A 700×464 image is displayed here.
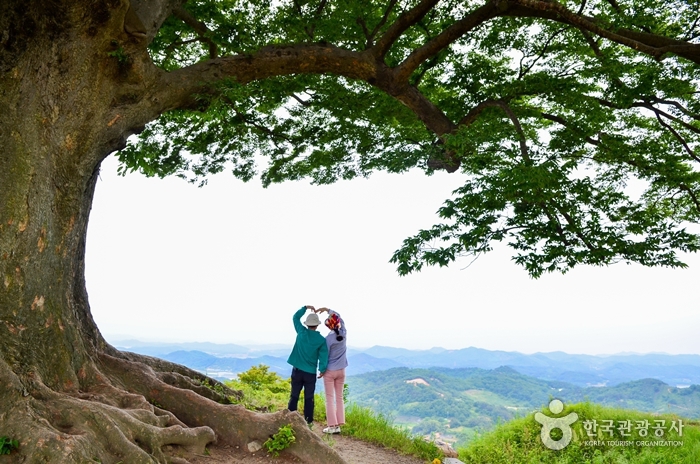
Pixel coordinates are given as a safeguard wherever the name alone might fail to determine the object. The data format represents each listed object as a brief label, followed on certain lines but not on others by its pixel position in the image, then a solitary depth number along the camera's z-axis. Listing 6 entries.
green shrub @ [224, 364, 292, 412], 9.66
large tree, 4.91
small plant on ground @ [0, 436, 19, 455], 3.79
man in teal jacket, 6.93
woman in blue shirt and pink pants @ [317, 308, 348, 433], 7.07
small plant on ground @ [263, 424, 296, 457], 5.29
